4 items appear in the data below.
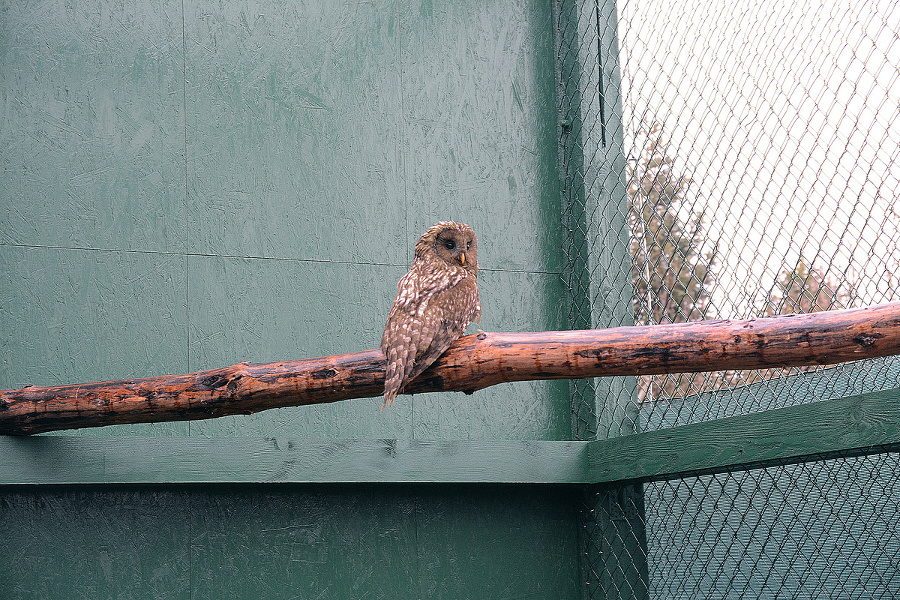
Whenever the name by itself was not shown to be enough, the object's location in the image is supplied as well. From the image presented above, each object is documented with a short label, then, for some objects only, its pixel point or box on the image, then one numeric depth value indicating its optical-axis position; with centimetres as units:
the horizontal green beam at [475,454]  565
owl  480
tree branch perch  406
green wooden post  762
